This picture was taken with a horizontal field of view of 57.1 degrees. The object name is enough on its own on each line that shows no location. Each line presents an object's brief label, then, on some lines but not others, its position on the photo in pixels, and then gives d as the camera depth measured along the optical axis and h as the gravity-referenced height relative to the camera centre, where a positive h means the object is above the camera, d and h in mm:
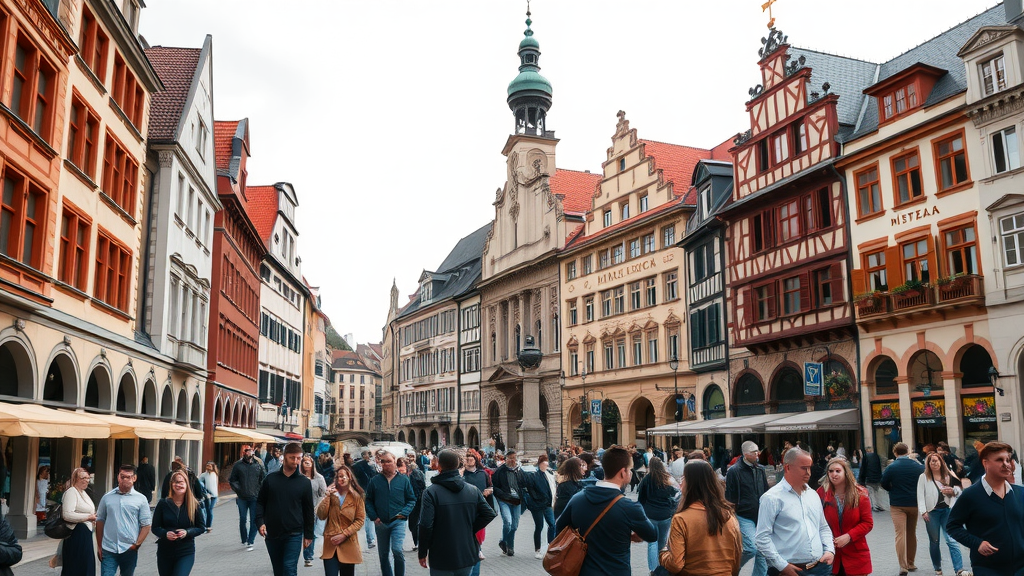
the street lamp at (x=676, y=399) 43322 +1834
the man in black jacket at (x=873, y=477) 19248 -874
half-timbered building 32062 +7031
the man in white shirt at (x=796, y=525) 7125 -657
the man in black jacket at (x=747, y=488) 10914 -571
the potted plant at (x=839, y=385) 31172 +1719
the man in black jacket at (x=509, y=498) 16422 -963
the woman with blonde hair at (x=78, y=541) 9594 -935
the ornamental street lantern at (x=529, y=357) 39469 +3519
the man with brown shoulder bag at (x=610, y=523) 6414 -556
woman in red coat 7887 -682
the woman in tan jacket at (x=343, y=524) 9891 -833
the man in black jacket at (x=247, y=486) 17109 -712
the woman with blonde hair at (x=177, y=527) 9297 -791
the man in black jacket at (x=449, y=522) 8539 -712
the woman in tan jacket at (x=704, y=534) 6262 -627
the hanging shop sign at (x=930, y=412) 27786 +703
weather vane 36312 +16066
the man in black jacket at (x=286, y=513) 9852 -700
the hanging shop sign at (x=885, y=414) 29594 +700
